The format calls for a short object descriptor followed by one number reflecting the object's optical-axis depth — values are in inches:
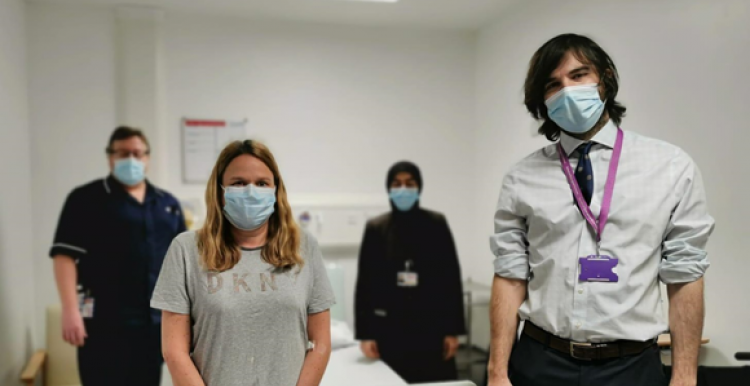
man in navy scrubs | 106.3
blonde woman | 58.2
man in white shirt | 56.6
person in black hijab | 114.1
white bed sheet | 99.1
